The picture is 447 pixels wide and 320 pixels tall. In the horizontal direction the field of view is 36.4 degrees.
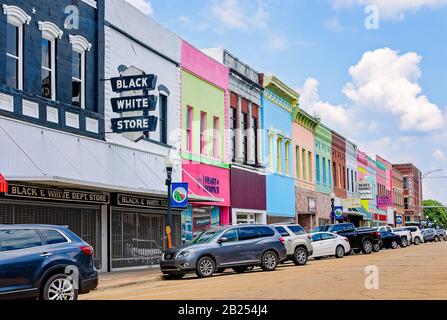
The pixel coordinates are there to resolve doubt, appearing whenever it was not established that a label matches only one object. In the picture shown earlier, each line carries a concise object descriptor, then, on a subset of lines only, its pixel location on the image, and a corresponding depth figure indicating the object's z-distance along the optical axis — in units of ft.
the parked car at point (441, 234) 219.86
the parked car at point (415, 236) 176.14
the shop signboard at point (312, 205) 156.97
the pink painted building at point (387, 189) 246.47
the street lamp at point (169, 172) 77.10
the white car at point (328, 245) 105.91
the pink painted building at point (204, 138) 100.53
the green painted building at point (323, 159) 168.04
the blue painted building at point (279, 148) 132.77
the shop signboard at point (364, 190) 201.87
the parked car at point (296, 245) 86.79
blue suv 40.01
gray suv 68.85
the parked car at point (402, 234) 154.88
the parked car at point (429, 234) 202.10
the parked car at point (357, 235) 120.67
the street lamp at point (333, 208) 140.87
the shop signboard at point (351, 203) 175.73
